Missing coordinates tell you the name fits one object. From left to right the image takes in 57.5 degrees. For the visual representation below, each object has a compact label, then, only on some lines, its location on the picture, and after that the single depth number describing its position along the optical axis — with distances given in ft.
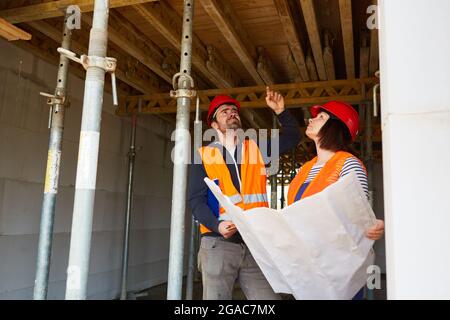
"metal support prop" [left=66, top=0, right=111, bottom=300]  6.22
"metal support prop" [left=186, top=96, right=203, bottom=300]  22.31
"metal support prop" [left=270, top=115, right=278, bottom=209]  23.86
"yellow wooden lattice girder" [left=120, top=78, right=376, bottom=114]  19.77
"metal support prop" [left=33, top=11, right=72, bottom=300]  10.14
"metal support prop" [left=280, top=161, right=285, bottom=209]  36.83
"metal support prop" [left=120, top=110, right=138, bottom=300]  22.28
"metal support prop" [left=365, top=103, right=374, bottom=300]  19.60
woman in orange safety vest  6.70
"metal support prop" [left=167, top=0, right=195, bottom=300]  7.47
